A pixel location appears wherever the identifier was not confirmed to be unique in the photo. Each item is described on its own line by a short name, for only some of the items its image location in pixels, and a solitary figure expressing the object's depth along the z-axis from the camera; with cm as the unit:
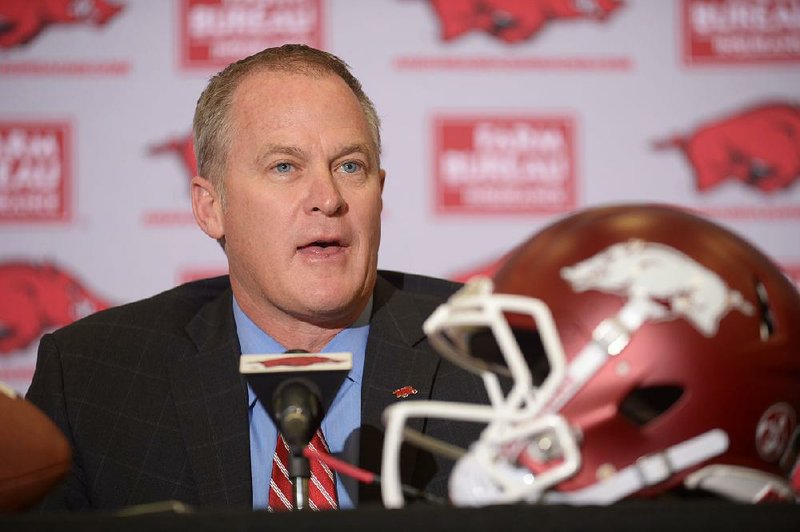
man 431
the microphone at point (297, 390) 402
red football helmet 392
